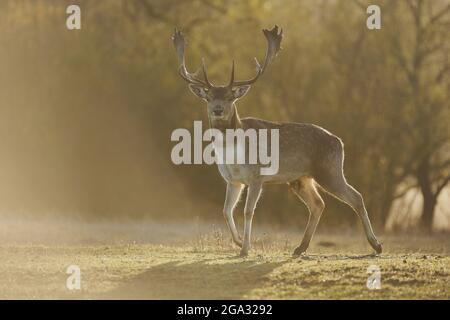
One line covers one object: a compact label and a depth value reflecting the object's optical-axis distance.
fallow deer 16.81
